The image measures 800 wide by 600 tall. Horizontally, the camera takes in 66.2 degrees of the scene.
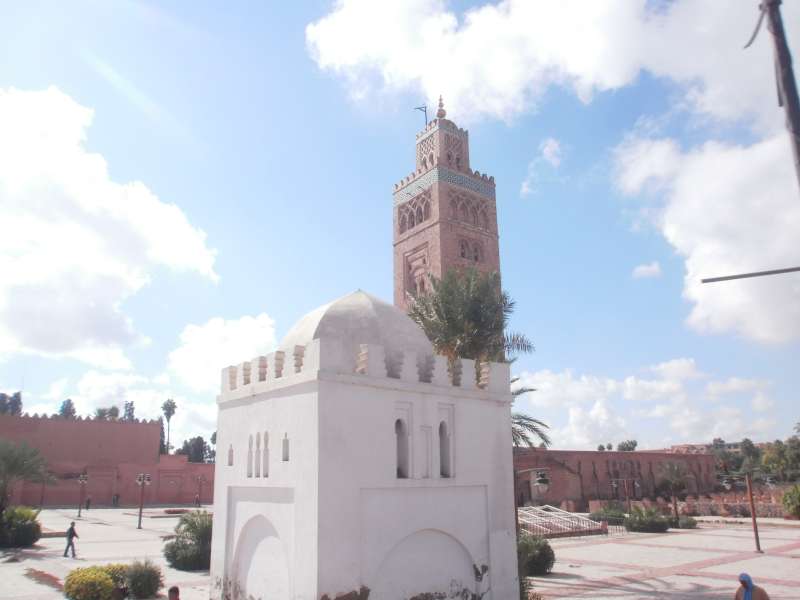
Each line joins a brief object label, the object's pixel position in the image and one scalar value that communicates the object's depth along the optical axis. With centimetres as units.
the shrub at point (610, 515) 2939
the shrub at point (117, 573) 1267
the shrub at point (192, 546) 1664
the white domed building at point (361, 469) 817
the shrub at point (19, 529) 2103
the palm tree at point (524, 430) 1770
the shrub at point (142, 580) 1285
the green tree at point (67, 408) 7088
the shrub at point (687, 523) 2927
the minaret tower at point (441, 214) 3675
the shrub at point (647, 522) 2758
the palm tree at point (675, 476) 4316
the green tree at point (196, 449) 7469
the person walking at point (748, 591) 786
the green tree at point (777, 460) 5762
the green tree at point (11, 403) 6506
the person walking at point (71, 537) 1858
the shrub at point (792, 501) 3041
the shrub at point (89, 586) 1169
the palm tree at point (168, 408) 7919
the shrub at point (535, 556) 1566
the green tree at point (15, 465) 2170
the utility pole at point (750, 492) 2009
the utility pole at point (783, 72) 419
